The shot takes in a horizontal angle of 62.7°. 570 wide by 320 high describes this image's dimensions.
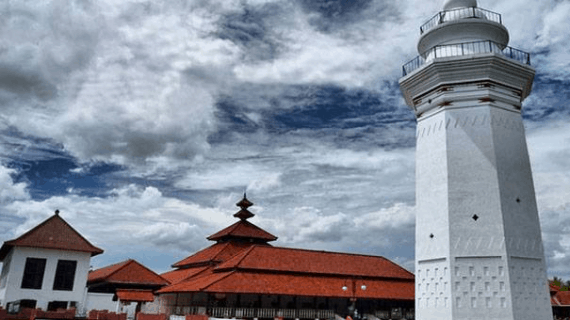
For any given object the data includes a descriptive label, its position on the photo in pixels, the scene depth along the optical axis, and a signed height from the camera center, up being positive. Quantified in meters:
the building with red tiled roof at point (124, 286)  32.34 +1.46
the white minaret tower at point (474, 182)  16.73 +5.06
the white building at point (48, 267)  31.72 +2.38
